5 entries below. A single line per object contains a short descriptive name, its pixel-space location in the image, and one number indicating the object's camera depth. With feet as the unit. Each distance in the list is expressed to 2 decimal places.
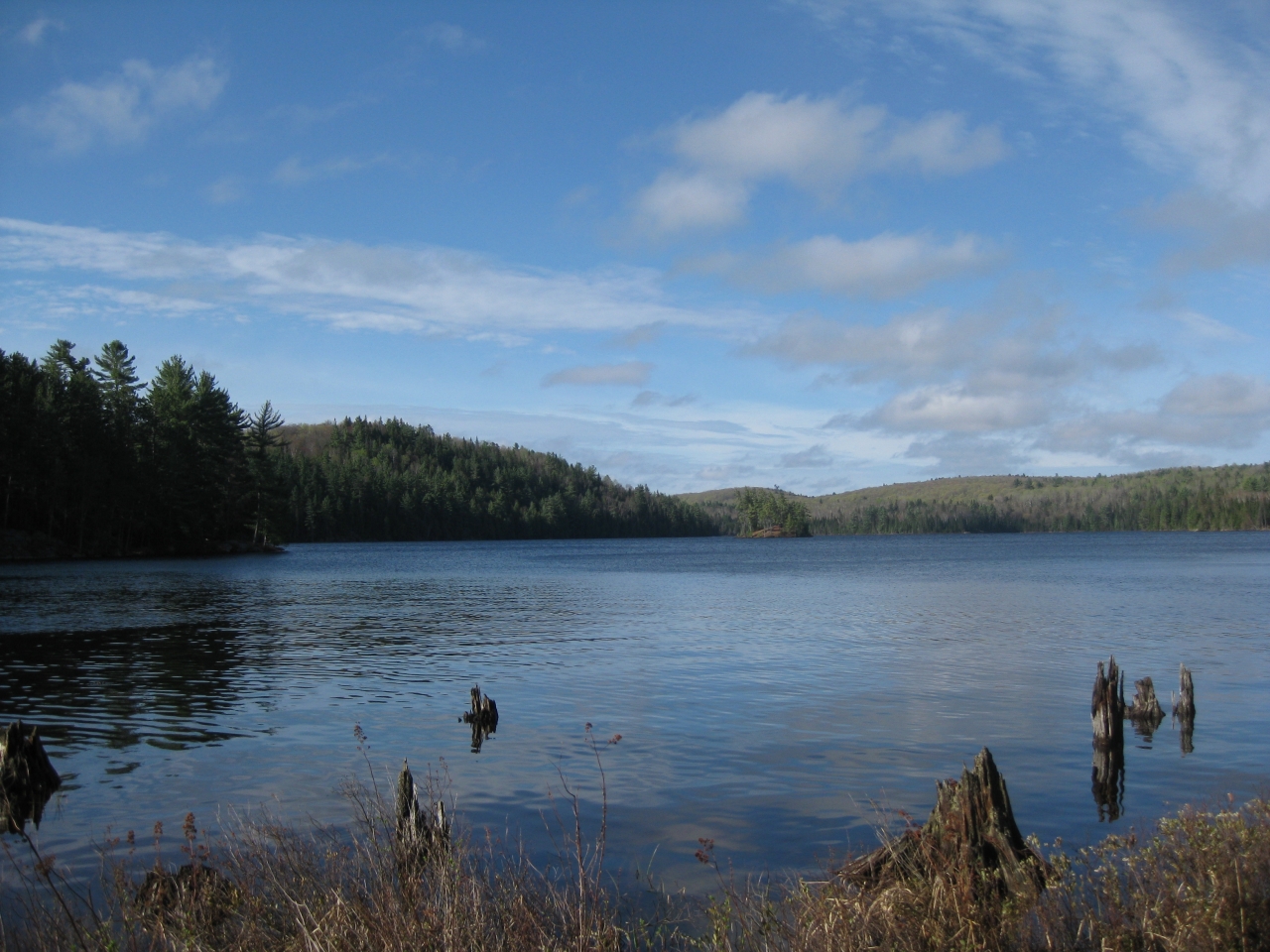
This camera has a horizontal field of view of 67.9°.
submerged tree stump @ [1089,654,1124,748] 56.65
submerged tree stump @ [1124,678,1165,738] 64.18
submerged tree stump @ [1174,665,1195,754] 63.98
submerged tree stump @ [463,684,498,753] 64.54
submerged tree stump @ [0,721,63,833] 46.01
